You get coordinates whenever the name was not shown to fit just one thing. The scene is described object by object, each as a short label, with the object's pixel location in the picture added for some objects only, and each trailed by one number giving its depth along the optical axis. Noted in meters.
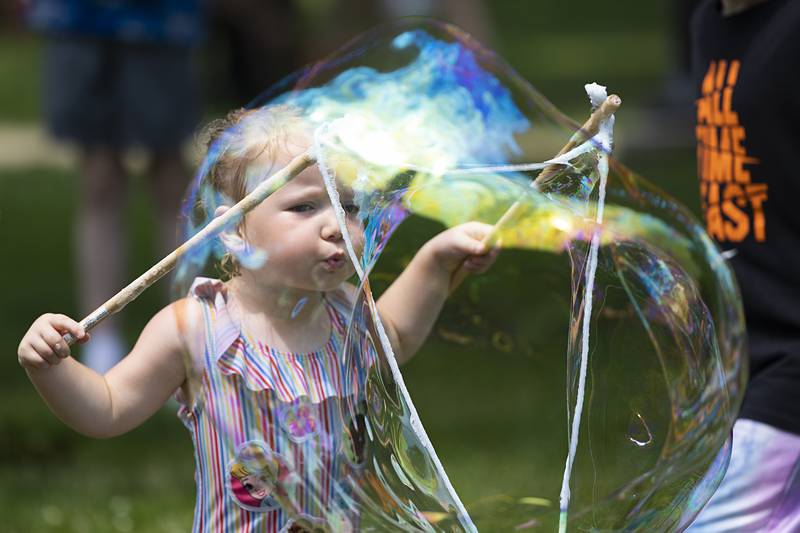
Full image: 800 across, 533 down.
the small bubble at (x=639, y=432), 4.62
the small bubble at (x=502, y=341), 5.18
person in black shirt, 5.19
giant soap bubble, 4.37
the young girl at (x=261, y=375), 4.32
